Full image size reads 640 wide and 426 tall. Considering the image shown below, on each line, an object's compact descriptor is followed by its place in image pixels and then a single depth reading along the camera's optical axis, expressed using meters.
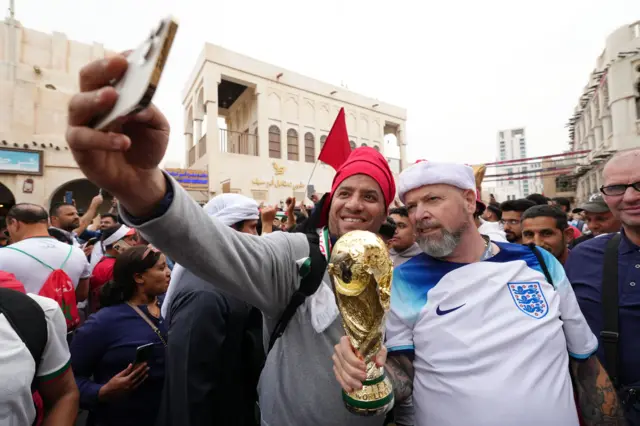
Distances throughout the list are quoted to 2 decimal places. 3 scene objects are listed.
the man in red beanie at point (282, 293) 0.87
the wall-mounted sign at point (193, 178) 14.53
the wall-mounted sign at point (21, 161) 12.76
